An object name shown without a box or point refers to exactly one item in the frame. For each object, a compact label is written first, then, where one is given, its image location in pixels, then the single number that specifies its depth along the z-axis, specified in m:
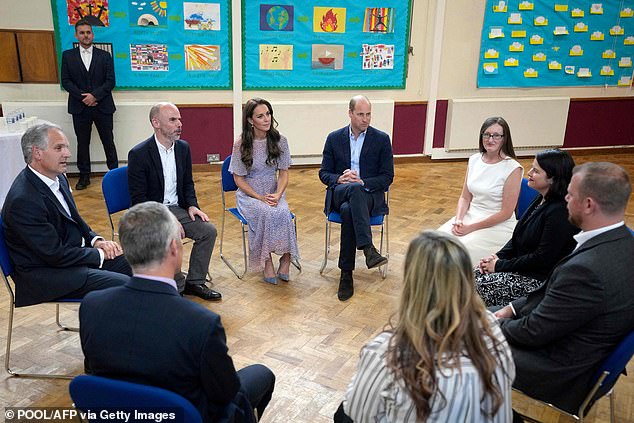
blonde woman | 1.43
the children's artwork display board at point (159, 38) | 6.19
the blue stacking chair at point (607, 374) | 1.95
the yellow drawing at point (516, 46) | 7.64
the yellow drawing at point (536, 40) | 7.68
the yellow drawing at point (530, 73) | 7.84
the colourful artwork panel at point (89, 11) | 6.12
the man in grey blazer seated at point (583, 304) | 1.96
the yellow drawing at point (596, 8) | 7.77
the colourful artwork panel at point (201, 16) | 6.51
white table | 4.86
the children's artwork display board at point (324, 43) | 6.83
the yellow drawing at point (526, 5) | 7.50
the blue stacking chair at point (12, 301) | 2.70
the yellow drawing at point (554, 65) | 7.88
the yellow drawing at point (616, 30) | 7.95
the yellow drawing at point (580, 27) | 7.80
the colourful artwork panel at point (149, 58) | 6.45
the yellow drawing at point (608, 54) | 8.02
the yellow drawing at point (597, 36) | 7.89
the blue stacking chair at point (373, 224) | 4.04
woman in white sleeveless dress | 3.50
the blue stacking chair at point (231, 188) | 4.18
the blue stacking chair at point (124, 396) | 1.46
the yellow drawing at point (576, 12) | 7.71
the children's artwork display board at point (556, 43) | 7.55
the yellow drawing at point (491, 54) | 7.60
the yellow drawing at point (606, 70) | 8.11
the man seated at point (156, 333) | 1.60
